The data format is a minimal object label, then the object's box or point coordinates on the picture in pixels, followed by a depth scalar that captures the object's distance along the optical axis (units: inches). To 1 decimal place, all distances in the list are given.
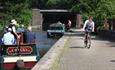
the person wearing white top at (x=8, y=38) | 434.7
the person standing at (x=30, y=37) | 485.4
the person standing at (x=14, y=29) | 439.7
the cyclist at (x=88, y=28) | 557.7
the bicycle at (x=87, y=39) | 563.9
